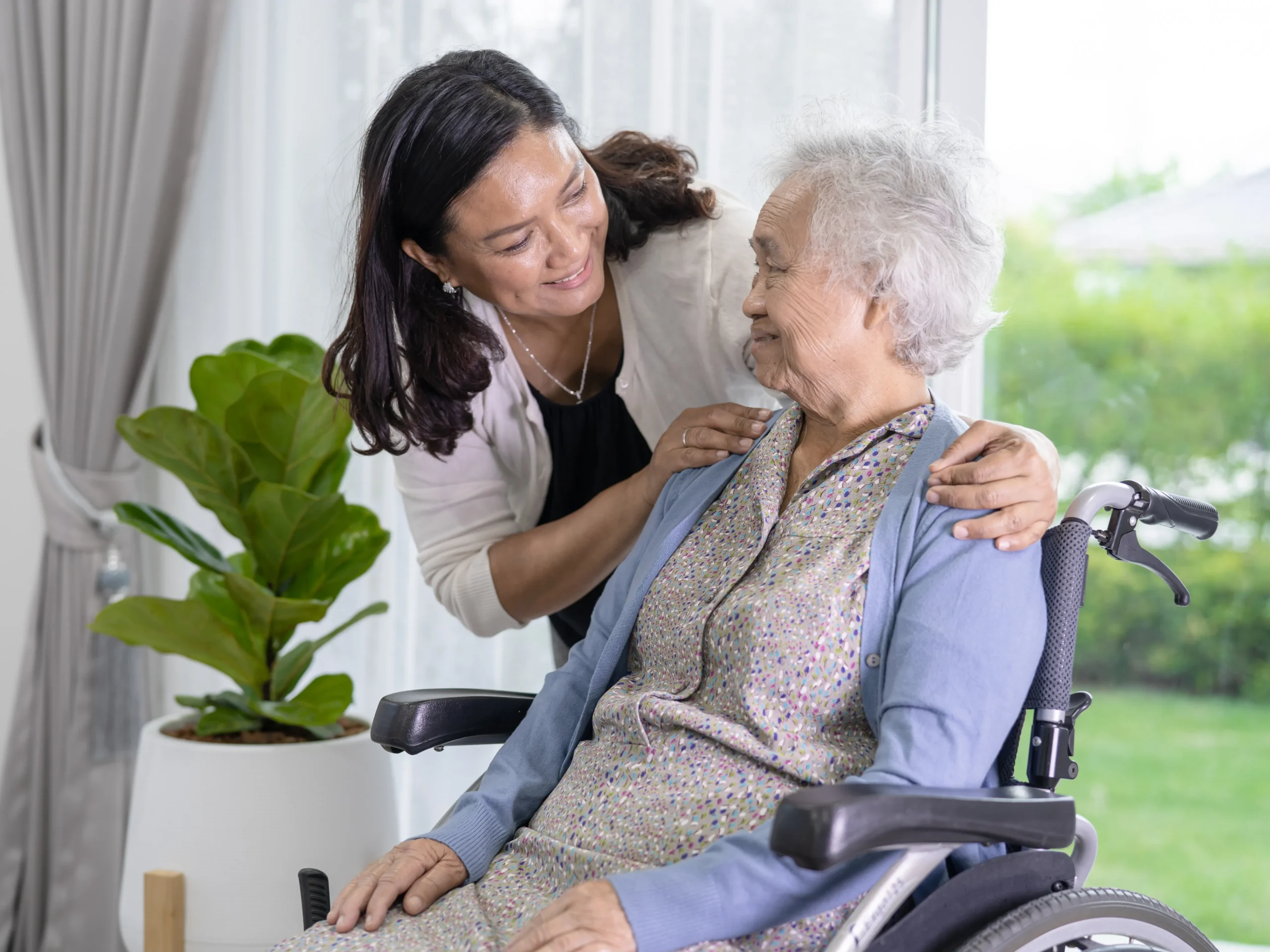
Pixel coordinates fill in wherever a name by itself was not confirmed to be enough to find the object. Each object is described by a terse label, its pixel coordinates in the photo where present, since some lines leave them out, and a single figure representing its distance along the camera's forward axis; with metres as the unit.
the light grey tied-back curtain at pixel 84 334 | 2.51
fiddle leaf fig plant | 2.03
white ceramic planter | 1.96
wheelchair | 0.99
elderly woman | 1.16
